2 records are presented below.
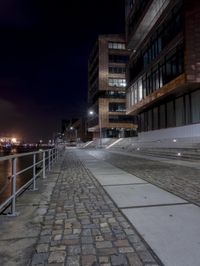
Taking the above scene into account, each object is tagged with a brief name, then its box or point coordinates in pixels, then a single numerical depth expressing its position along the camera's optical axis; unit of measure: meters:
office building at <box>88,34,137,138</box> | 78.31
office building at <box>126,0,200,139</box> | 23.77
